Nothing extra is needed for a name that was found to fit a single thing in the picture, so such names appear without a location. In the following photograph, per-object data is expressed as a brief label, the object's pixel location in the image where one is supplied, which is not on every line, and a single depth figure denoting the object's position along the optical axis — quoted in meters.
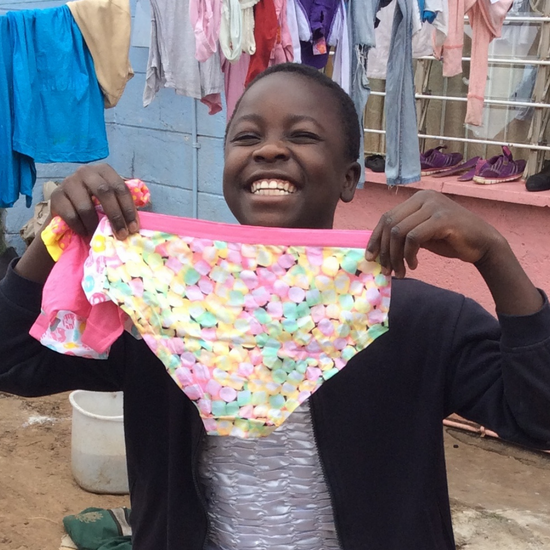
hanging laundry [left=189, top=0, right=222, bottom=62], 3.96
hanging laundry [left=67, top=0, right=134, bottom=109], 4.18
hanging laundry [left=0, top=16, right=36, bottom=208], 4.08
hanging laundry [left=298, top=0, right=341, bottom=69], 3.95
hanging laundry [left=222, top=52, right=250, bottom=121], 4.21
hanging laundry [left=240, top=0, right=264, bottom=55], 3.88
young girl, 1.45
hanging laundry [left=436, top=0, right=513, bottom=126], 3.97
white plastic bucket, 3.71
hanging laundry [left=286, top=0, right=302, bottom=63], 3.91
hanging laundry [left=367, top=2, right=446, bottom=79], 4.47
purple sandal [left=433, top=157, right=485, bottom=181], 4.61
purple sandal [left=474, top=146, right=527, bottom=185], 4.37
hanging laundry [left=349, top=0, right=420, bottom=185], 4.02
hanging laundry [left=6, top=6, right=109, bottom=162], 4.11
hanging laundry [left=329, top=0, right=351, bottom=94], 3.95
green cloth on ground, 3.29
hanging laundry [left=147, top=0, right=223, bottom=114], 4.28
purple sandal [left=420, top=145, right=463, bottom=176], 4.63
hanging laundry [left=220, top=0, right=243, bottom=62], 3.87
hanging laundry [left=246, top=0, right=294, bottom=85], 3.85
